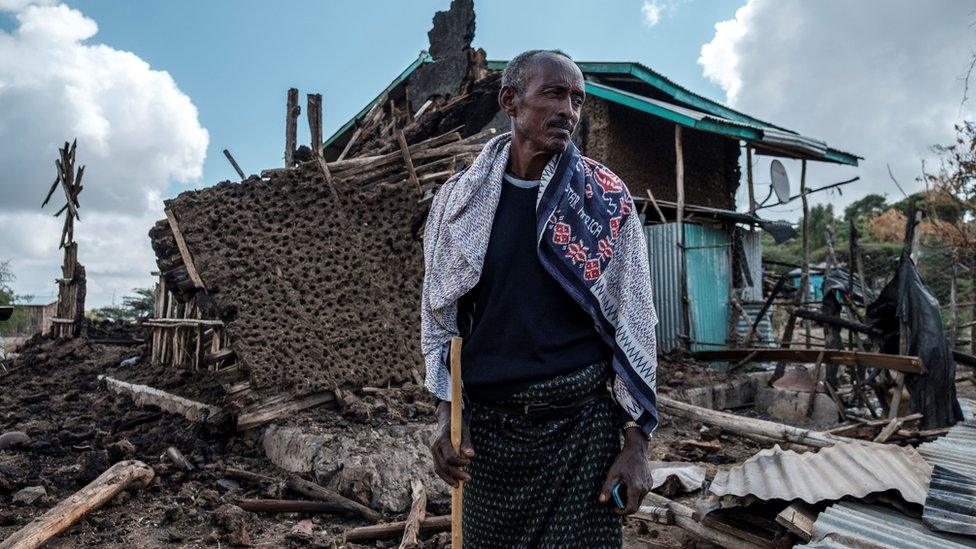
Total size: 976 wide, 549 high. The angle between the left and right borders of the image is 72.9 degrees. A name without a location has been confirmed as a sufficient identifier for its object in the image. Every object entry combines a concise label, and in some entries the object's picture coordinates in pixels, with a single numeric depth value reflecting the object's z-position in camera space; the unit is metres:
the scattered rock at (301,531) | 4.14
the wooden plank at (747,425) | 5.56
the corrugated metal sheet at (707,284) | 11.09
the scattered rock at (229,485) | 4.84
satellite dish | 11.98
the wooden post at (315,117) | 6.52
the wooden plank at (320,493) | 4.50
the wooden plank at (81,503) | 3.80
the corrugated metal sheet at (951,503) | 2.80
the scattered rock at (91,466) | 4.97
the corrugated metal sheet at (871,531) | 2.71
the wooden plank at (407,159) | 6.66
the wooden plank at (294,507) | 4.51
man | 1.71
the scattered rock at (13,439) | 5.95
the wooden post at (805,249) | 10.63
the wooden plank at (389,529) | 4.11
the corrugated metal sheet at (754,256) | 12.35
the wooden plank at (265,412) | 5.46
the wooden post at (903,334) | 6.95
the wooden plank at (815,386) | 7.84
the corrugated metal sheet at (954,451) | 4.07
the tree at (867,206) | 30.06
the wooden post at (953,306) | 10.54
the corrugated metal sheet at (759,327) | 11.49
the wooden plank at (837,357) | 6.71
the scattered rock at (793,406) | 8.99
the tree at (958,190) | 12.54
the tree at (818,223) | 28.07
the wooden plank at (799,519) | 3.15
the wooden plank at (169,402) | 5.89
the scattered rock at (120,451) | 5.34
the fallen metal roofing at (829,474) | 3.35
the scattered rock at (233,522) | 4.03
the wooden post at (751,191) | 12.00
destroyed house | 10.91
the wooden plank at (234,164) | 7.13
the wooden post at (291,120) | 6.92
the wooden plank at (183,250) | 5.82
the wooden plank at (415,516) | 3.93
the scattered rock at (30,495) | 4.59
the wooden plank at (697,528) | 3.61
